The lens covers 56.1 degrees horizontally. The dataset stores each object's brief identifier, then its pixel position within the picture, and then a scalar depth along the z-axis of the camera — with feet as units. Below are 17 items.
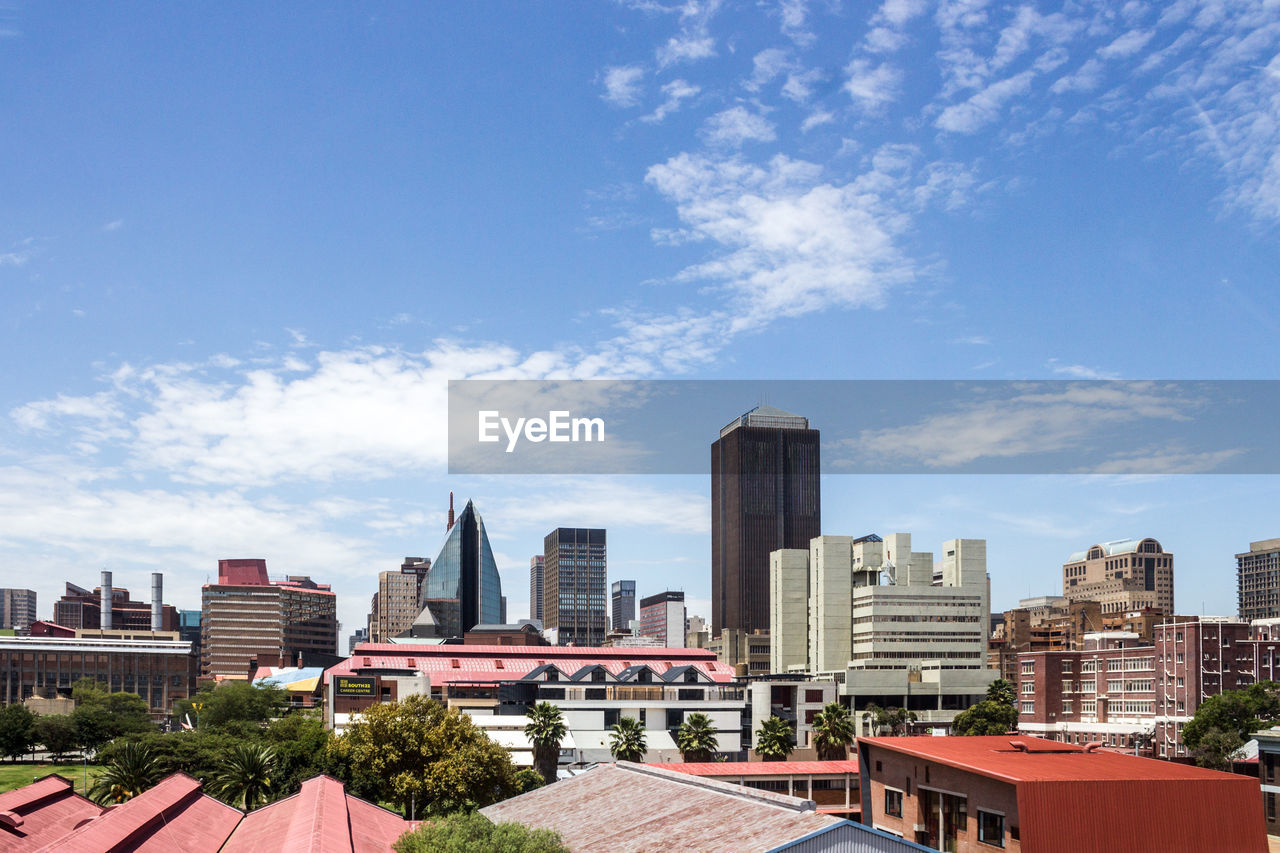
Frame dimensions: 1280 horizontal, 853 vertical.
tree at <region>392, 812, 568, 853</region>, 169.07
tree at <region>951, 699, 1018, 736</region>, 574.56
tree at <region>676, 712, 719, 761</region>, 456.86
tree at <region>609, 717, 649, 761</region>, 440.04
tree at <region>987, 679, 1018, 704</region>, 620.90
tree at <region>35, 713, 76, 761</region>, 619.26
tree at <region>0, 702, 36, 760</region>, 605.73
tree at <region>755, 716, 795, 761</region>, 475.31
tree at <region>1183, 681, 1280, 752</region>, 496.64
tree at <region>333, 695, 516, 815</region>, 298.56
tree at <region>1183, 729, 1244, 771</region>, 439.63
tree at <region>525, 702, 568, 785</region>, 452.35
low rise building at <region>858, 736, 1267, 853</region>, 185.78
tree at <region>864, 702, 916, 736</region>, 634.43
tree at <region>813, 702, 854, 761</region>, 457.27
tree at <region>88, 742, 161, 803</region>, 341.21
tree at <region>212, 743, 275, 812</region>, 337.52
